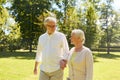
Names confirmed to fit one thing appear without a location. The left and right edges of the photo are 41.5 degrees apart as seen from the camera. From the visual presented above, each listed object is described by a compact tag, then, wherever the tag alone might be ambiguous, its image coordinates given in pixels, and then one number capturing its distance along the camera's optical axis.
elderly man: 3.39
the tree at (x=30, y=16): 26.11
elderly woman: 2.61
